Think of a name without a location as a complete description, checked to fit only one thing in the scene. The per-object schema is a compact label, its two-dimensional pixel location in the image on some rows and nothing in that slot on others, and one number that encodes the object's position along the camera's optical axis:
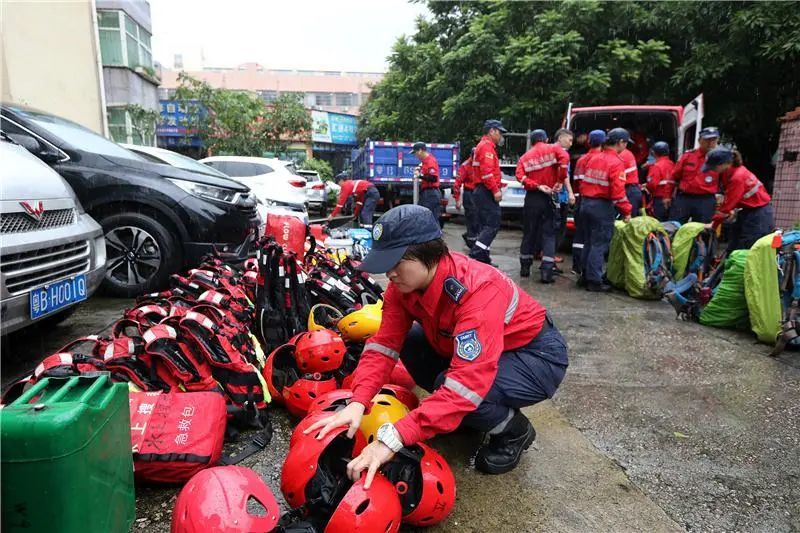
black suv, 4.77
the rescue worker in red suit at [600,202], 5.82
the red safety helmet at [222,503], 1.54
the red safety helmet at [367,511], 1.65
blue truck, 14.84
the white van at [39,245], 2.86
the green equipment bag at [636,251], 5.68
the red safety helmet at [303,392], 2.71
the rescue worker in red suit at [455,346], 1.94
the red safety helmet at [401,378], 2.84
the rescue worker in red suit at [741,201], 5.43
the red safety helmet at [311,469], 1.86
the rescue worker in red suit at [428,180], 8.83
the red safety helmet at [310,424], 2.05
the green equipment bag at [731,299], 4.43
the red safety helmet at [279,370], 2.88
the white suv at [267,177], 10.73
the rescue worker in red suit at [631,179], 6.69
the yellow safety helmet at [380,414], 2.13
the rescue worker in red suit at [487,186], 6.71
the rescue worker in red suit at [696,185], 6.52
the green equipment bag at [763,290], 4.03
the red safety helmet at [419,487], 1.87
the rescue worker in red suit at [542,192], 6.39
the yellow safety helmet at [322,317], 3.51
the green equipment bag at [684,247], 5.67
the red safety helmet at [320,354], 2.85
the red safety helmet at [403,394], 2.44
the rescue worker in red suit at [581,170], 6.16
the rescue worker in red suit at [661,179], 7.97
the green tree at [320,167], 25.61
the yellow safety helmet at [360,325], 3.24
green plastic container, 1.27
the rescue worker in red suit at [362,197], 9.81
